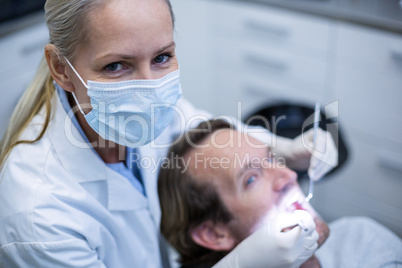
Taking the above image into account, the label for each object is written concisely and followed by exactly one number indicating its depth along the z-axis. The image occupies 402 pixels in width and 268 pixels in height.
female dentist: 0.85
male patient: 1.16
